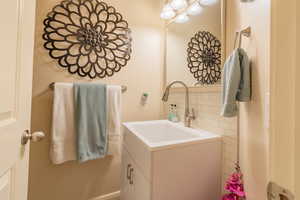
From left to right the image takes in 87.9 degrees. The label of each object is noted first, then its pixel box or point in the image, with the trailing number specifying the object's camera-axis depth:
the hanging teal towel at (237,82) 0.83
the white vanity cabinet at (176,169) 0.85
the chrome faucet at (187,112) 1.40
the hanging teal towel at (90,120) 1.37
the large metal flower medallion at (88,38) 1.40
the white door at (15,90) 0.52
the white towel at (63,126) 1.31
